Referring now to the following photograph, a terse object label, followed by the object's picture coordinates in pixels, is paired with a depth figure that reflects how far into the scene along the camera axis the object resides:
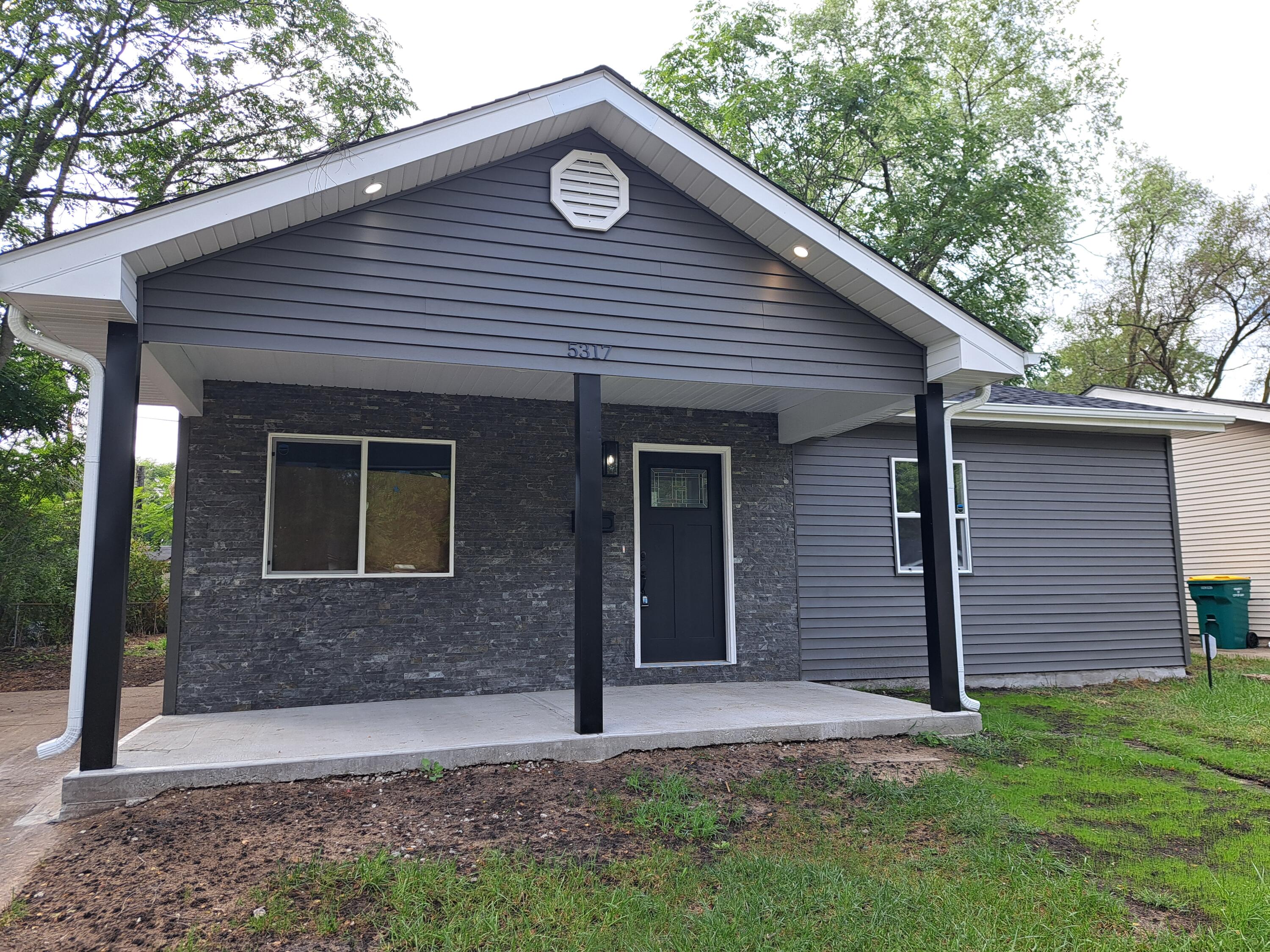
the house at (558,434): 4.86
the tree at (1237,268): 22.00
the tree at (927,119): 16.73
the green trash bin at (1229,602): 12.30
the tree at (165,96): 10.13
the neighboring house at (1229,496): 12.53
